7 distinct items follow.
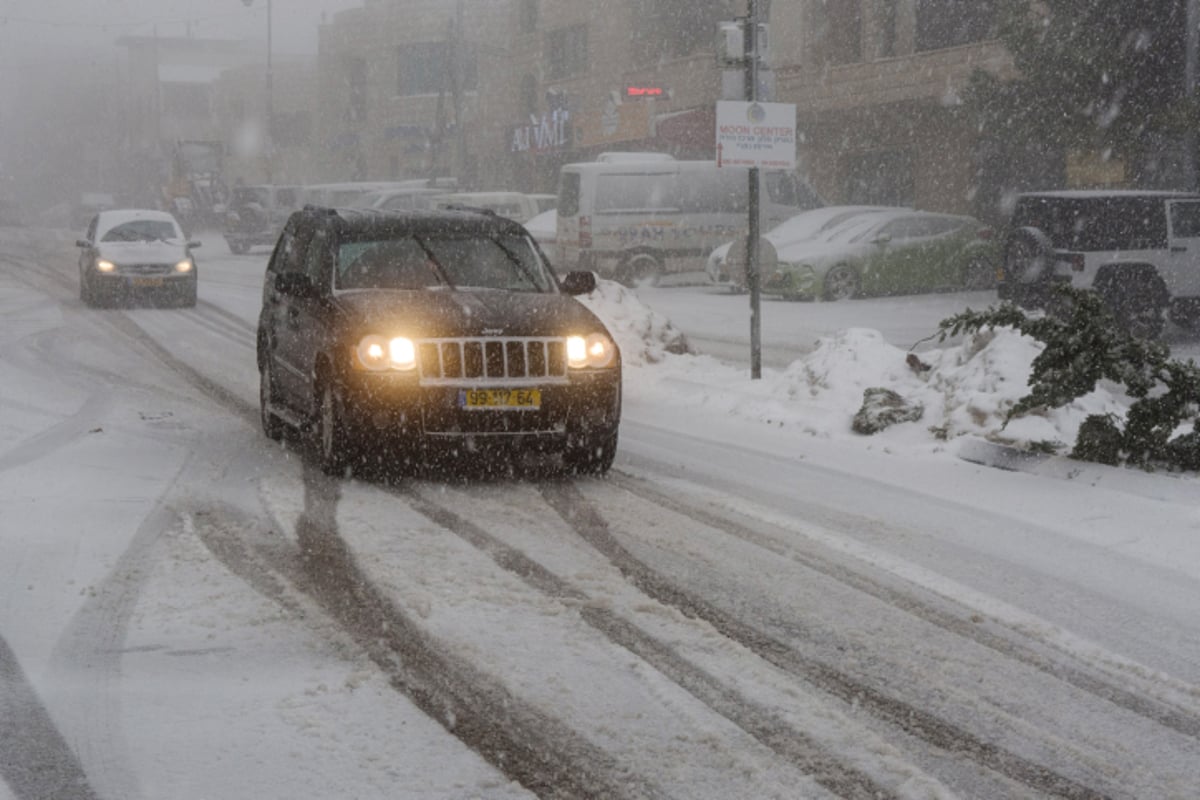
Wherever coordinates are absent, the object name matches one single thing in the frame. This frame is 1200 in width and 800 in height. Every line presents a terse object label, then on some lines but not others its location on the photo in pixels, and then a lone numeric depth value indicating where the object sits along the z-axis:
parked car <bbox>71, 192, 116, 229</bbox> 69.69
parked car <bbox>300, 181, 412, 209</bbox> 40.91
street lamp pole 64.50
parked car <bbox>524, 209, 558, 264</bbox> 28.06
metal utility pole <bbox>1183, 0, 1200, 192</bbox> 23.06
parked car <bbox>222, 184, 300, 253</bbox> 41.34
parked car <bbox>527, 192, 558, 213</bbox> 33.34
